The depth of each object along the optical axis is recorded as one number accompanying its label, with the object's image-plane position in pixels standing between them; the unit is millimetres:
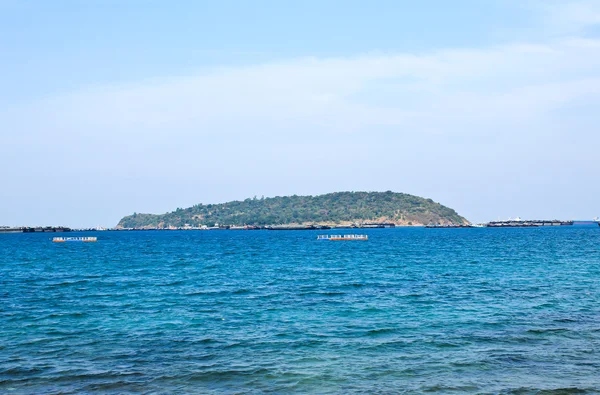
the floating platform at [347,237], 192000
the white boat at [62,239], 189212
